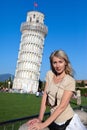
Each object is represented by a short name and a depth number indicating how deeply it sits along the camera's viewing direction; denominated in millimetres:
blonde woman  1321
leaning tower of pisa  40714
